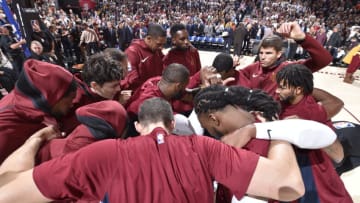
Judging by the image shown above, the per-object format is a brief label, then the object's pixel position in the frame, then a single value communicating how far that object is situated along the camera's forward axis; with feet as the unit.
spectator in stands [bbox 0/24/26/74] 18.89
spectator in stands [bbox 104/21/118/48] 41.65
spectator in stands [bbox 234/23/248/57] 40.98
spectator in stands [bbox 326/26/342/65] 38.85
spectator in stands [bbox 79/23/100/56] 31.71
